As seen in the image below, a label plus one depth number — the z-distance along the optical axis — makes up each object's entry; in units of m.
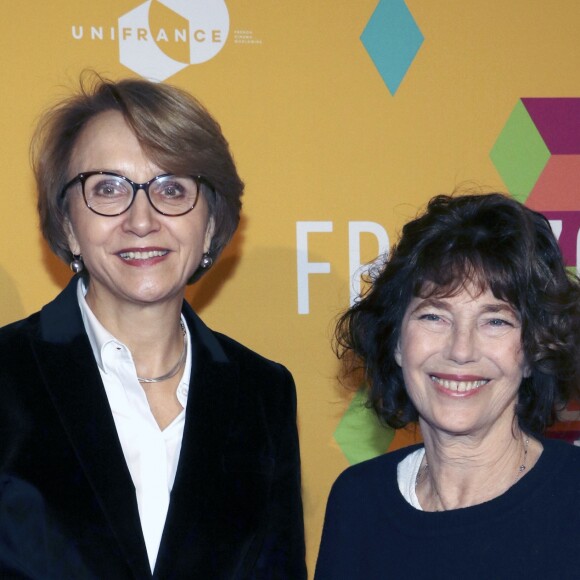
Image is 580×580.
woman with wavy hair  1.69
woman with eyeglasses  1.77
